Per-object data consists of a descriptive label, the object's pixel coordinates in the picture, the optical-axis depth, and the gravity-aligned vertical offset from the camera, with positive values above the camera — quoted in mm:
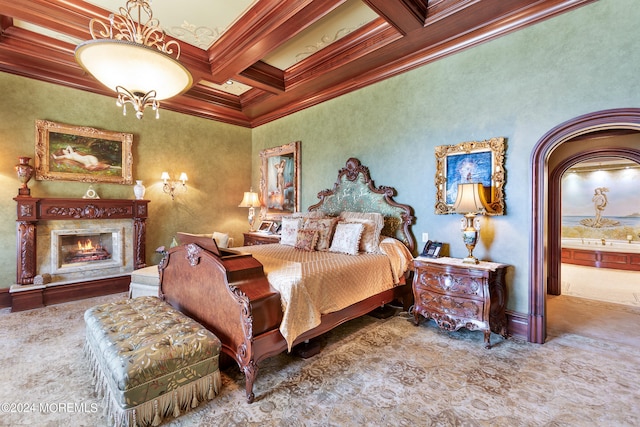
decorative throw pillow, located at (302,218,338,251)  3732 -182
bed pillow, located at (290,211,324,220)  4345 -3
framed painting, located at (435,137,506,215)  3113 +541
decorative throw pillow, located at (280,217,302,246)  4184 -237
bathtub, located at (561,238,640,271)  6364 -891
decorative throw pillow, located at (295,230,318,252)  3714 -337
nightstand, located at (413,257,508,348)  2758 -824
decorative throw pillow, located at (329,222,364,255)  3473 -299
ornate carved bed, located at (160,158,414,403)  2053 -737
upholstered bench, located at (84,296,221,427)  1663 -964
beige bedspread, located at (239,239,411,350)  2266 -613
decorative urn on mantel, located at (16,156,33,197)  3842 +568
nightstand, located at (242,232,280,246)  4984 -446
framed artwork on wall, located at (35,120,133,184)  4164 +954
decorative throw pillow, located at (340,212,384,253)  3568 -182
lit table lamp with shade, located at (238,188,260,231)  5805 +264
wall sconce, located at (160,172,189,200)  5167 +578
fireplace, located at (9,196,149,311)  3879 -532
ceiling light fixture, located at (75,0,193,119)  1938 +1106
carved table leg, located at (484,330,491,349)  2725 -1198
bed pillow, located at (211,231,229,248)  4321 -398
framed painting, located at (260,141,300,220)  5480 +713
